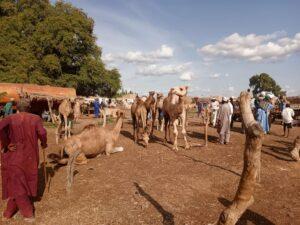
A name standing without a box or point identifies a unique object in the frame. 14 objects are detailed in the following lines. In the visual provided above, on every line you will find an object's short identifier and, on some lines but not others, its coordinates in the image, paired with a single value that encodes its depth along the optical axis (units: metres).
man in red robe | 4.00
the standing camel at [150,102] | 10.01
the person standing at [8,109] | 8.80
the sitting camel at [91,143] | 6.59
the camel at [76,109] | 11.18
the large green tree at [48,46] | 22.03
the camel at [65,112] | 9.36
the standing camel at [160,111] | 12.17
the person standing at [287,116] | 11.31
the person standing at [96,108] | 20.27
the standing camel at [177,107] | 8.42
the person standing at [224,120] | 9.16
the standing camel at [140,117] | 8.83
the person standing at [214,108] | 14.38
